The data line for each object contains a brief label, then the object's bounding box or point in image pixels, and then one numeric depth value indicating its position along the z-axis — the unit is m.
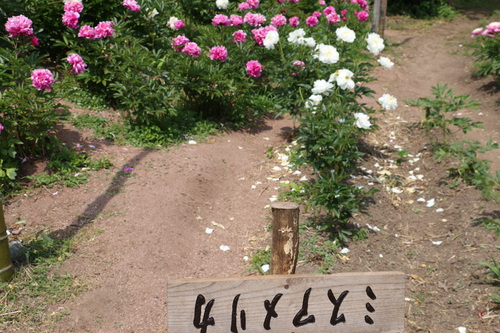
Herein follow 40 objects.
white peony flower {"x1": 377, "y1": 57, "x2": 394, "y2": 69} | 3.89
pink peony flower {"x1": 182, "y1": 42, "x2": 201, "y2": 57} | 4.88
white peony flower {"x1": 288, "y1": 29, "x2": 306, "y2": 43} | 4.16
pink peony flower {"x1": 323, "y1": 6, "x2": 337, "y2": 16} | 5.57
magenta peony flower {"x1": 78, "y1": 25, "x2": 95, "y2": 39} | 4.55
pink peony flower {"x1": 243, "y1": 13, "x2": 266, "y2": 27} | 5.45
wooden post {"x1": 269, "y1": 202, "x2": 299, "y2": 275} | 1.89
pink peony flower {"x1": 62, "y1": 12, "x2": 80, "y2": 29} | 4.60
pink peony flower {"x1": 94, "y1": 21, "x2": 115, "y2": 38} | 4.62
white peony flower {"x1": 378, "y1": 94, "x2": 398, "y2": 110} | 3.74
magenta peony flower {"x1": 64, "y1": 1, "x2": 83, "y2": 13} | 4.65
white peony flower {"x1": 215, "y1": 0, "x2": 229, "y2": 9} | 5.86
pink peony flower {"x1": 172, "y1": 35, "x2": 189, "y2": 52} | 5.02
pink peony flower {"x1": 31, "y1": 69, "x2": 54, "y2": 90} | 3.63
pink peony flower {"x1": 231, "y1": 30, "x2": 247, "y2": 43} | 5.26
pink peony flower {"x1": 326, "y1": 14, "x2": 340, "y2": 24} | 5.43
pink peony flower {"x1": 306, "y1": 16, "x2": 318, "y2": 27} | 5.39
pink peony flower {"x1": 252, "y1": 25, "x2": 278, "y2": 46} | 5.16
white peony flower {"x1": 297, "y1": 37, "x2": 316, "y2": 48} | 4.10
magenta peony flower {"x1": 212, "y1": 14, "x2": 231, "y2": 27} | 5.09
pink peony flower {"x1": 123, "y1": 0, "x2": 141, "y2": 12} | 5.05
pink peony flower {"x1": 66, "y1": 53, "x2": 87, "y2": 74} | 4.01
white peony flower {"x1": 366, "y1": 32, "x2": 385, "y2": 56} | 3.73
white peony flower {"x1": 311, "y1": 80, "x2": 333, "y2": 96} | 3.46
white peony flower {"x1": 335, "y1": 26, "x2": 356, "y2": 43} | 3.77
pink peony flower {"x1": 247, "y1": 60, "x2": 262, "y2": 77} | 5.04
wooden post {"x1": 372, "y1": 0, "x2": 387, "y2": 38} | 7.97
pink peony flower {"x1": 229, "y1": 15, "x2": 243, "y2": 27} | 5.32
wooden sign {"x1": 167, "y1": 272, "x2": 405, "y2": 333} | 1.64
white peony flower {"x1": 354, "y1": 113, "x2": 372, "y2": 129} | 3.27
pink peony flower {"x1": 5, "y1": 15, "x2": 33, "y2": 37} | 3.87
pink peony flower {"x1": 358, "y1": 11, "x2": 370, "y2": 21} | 6.10
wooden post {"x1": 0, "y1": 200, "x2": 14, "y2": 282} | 2.64
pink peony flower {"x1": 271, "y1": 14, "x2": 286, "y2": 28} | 5.48
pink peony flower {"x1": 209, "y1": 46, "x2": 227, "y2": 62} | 4.92
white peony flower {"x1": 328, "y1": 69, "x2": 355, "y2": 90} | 3.40
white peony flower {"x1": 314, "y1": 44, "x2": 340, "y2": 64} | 3.63
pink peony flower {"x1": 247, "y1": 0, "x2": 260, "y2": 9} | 5.95
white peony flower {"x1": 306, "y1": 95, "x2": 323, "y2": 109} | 3.60
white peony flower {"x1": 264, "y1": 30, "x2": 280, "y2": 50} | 4.32
